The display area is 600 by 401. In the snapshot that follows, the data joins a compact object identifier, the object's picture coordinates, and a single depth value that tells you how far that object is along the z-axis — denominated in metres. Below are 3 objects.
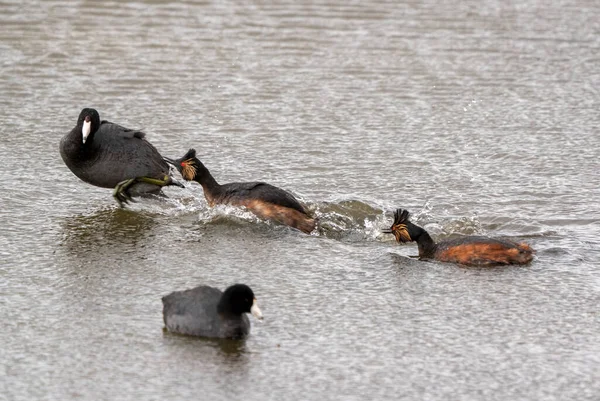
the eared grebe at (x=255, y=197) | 18.47
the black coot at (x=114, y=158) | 19.36
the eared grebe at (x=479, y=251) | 16.75
